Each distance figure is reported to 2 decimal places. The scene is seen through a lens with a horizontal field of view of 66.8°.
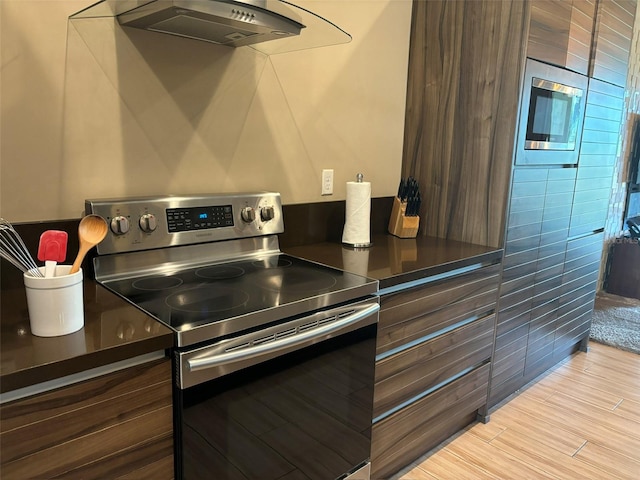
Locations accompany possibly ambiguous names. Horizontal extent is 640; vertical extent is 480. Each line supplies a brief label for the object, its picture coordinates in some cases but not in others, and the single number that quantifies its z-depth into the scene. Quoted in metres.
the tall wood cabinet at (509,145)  2.10
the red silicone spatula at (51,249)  1.07
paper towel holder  2.04
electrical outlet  2.15
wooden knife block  2.28
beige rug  3.36
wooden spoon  1.14
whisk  1.05
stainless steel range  1.13
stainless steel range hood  1.22
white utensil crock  1.00
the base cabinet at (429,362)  1.69
